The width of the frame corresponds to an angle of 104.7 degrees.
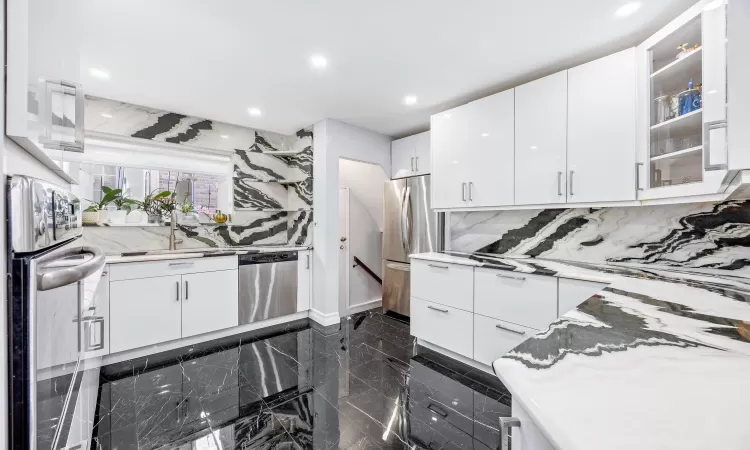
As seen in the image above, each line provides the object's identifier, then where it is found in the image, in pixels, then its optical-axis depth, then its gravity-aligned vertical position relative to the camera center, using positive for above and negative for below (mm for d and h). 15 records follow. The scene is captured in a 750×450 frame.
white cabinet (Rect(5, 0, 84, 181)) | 499 +307
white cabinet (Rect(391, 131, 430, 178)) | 3480 +859
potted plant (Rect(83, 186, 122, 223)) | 2682 +138
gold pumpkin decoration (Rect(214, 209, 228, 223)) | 3374 +71
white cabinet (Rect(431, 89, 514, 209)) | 2371 +626
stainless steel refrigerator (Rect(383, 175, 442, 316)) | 3236 -90
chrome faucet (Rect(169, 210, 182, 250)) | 3013 -59
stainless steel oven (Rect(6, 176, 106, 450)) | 472 -176
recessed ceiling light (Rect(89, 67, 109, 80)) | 2195 +1158
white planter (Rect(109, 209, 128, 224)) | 2812 +65
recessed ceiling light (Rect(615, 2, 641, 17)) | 1550 +1182
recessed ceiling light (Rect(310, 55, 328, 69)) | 2078 +1194
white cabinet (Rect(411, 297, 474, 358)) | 2287 -863
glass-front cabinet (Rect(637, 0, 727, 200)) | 1275 +633
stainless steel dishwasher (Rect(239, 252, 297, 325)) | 3051 -686
